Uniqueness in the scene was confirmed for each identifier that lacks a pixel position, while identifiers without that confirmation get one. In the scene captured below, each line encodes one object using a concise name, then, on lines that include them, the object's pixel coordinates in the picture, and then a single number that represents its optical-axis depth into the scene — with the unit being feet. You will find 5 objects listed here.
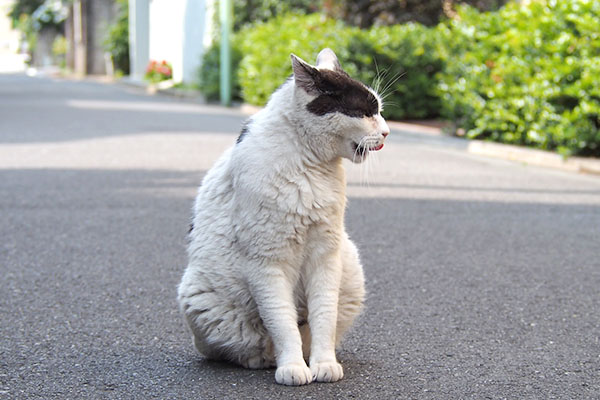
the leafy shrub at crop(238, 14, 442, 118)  49.62
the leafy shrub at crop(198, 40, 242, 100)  68.64
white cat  10.15
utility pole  65.26
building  87.02
